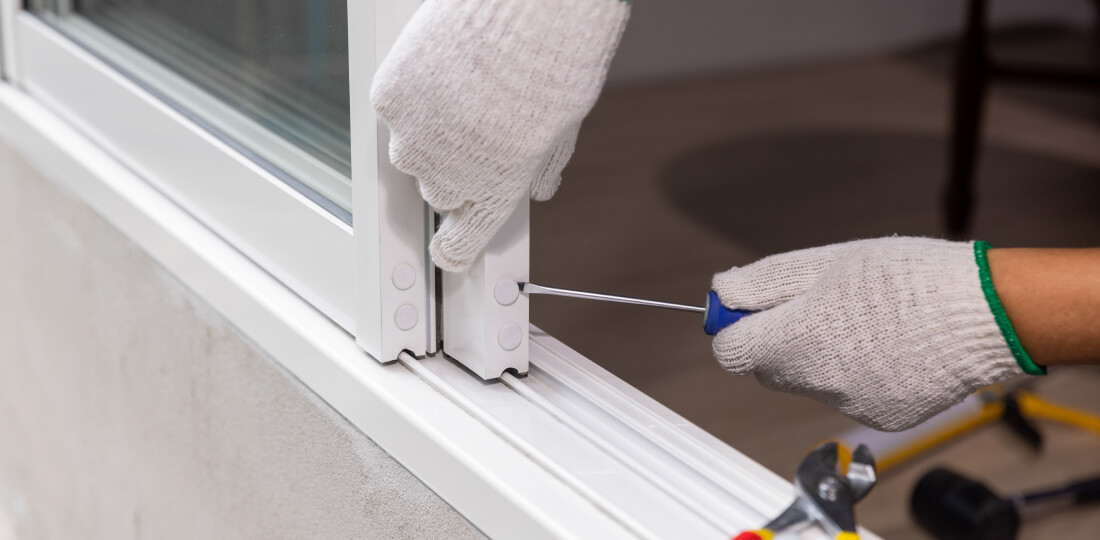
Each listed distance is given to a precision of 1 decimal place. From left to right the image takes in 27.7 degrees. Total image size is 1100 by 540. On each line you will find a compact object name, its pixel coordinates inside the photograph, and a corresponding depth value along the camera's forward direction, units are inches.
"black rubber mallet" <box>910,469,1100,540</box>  66.2
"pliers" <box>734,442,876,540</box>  36.8
